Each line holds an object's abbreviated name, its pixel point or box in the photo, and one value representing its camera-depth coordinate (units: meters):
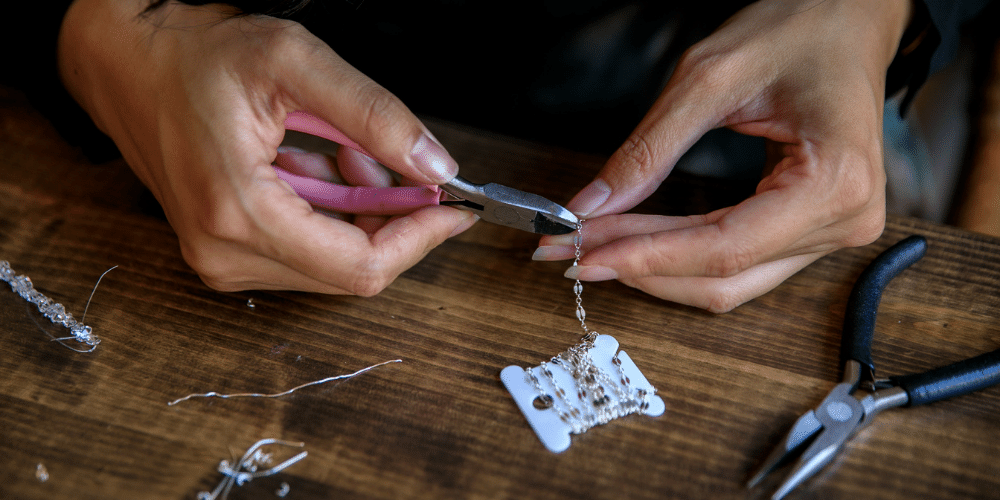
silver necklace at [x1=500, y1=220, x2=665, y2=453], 0.37
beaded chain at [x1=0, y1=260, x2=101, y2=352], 0.39
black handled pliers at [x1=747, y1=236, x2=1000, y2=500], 0.35
